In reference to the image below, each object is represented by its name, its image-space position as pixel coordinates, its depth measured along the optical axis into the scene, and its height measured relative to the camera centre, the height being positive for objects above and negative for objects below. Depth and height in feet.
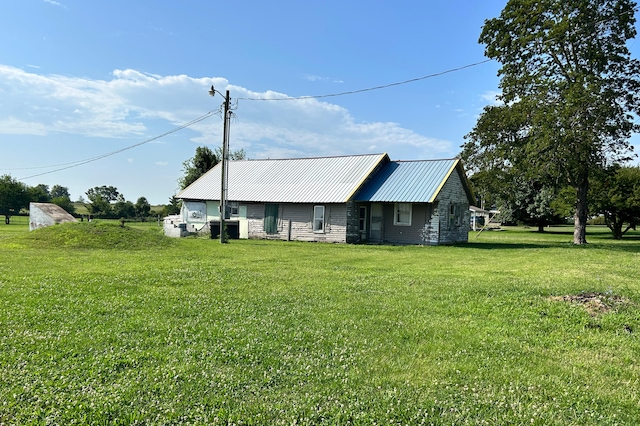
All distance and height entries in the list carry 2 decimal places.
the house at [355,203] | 81.97 +2.64
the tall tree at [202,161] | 146.51 +17.76
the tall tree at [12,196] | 161.58 +5.28
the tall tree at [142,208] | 203.37 +2.12
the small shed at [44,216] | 97.66 -1.22
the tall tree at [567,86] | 75.61 +25.21
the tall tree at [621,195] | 113.47 +6.95
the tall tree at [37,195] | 185.78 +6.94
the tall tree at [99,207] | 192.44 +2.09
